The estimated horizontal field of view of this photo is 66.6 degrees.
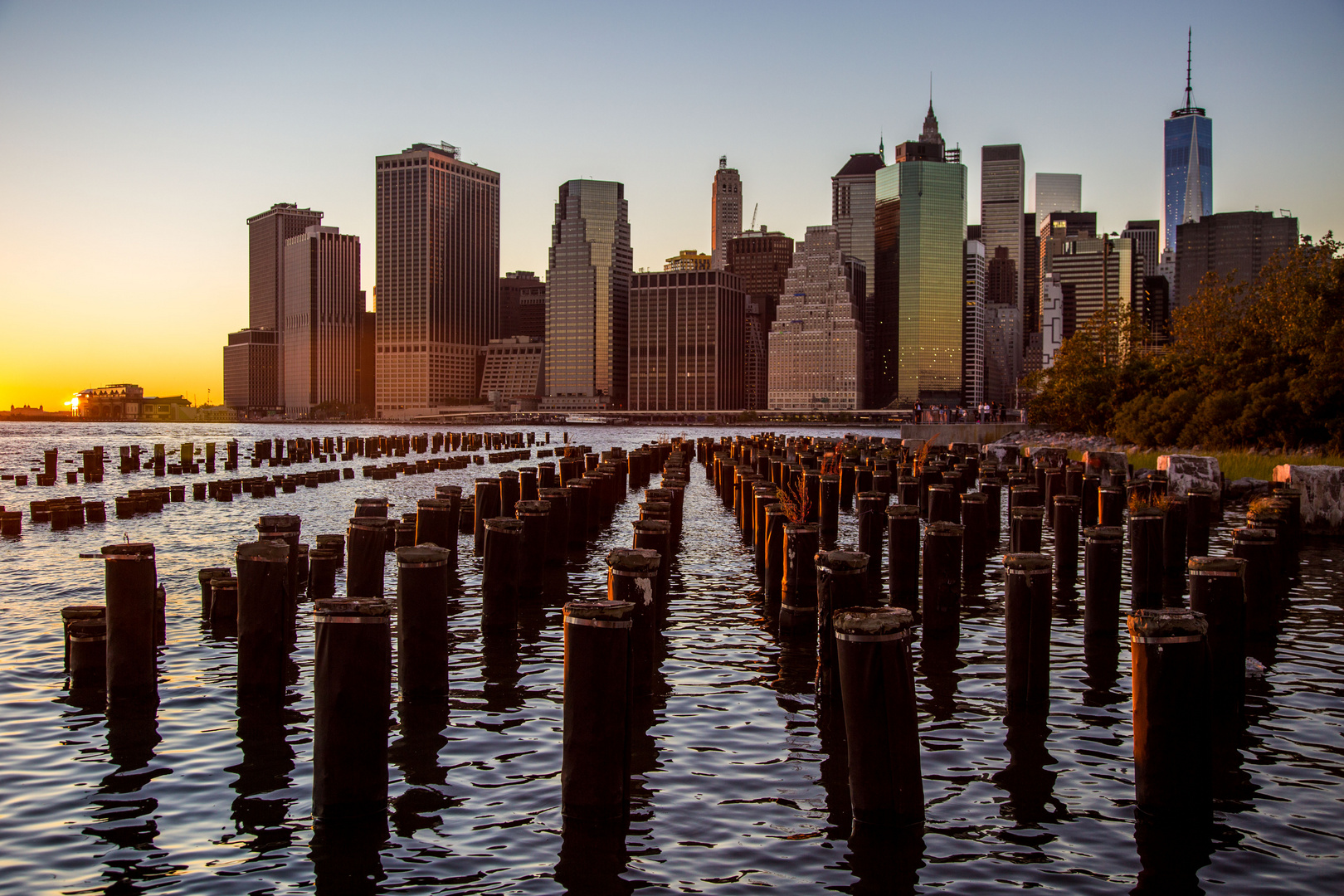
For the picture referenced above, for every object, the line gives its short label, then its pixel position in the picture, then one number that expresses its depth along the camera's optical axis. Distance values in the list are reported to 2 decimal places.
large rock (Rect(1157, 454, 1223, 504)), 29.16
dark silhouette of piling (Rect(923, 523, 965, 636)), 14.52
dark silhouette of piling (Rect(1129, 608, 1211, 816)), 8.02
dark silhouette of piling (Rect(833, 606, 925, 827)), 7.70
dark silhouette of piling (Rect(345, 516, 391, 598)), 14.93
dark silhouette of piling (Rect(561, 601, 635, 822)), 8.05
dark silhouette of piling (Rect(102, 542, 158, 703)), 10.66
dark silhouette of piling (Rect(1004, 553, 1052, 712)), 10.66
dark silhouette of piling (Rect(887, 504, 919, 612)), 16.22
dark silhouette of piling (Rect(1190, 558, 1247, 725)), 10.84
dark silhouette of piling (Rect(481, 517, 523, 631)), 14.70
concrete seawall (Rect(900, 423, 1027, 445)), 69.31
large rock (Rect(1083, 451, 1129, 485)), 34.77
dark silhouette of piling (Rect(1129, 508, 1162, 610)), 16.47
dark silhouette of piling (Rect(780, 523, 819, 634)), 14.65
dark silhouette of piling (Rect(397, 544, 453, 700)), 10.96
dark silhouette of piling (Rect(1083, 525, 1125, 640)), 13.62
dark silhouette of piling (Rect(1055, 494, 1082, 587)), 18.70
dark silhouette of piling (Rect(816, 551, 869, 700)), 11.02
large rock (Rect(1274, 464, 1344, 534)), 25.16
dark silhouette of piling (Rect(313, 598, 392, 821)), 8.09
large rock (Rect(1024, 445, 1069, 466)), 40.94
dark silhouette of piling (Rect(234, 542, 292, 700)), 10.90
